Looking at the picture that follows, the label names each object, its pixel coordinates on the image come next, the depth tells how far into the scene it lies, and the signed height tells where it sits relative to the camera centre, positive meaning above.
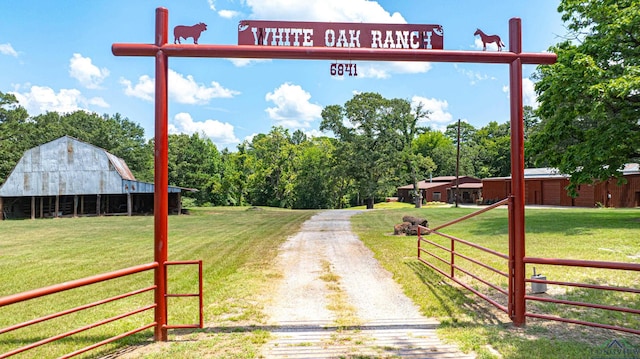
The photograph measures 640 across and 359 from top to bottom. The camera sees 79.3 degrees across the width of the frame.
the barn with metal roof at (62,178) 31.83 +0.74
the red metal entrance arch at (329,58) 5.03 +1.56
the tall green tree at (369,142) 42.34 +4.84
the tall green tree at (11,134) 41.09 +6.14
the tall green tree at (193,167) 57.78 +2.98
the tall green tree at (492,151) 55.53 +5.44
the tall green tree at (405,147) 42.69 +4.47
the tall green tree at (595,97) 15.55 +3.63
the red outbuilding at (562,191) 30.27 -0.49
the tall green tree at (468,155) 59.09 +4.94
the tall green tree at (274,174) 57.47 +1.82
